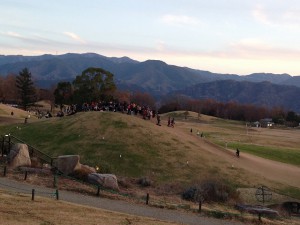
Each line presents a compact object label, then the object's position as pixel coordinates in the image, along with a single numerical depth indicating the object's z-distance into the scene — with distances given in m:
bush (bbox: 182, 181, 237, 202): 24.24
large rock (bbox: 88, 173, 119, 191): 23.17
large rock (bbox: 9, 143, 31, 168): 25.69
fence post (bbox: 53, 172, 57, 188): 21.78
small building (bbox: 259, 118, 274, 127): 110.67
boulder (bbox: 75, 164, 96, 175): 25.00
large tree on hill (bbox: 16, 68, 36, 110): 100.62
